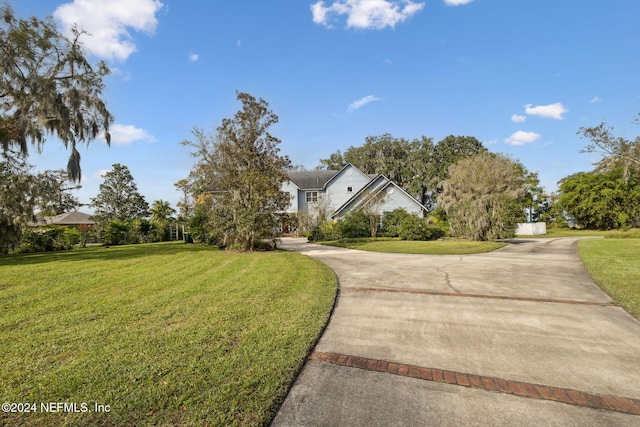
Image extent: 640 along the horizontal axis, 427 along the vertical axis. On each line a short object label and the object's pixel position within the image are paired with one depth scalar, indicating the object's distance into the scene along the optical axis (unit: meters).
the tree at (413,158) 42.91
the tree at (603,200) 29.06
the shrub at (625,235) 20.91
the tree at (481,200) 18.27
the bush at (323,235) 21.83
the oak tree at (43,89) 11.41
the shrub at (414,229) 20.28
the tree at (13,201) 12.74
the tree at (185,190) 31.62
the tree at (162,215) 25.78
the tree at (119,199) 41.06
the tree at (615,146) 16.31
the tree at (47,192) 13.93
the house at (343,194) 27.15
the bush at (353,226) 22.19
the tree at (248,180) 13.32
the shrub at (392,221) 22.72
